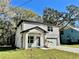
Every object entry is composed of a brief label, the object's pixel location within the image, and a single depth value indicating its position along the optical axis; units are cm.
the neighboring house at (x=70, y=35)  1889
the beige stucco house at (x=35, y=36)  1008
